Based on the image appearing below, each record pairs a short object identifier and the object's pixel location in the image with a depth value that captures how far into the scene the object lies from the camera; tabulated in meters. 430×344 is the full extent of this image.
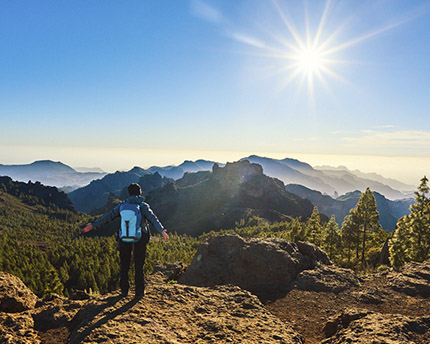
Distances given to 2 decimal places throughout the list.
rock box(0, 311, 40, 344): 6.33
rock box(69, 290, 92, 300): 11.12
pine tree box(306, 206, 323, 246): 45.94
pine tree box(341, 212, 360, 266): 42.03
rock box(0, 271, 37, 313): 8.59
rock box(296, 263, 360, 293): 12.17
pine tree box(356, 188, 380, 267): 39.91
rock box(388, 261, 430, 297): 11.72
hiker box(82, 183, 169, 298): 7.59
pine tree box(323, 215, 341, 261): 48.22
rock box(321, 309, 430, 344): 5.64
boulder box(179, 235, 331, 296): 13.09
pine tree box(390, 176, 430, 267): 27.67
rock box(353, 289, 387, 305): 10.89
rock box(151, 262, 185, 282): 16.08
